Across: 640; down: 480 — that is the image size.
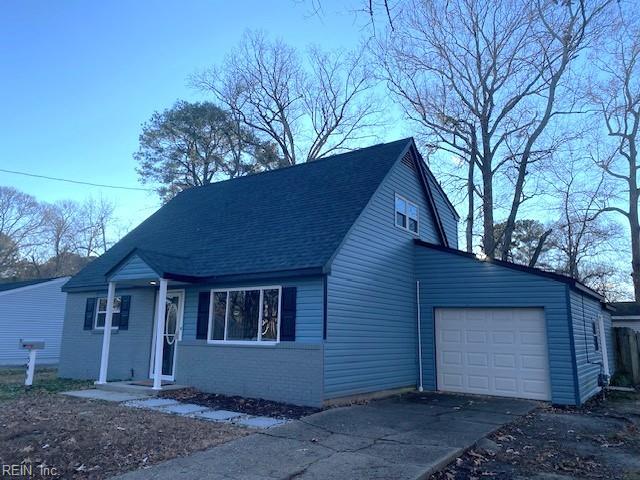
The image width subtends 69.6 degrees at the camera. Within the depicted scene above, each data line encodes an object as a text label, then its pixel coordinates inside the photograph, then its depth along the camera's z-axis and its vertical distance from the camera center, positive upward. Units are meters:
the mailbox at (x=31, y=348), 11.92 -0.60
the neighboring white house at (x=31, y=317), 22.39 +0.42
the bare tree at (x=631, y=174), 24.42 +8.68
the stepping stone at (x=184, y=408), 8.40 -1.52
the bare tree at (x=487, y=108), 19.80 +10.35
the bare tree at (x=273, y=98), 27.78 +13.85
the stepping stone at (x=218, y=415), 7.96 -1.55
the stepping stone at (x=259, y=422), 7.47 -1.55
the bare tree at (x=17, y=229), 36.78 +7.88
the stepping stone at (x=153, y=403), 8.91 -1.51
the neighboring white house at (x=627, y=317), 19.44 +0.63
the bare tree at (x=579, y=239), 25.69 +5.56
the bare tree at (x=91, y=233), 39.81 +7.94
